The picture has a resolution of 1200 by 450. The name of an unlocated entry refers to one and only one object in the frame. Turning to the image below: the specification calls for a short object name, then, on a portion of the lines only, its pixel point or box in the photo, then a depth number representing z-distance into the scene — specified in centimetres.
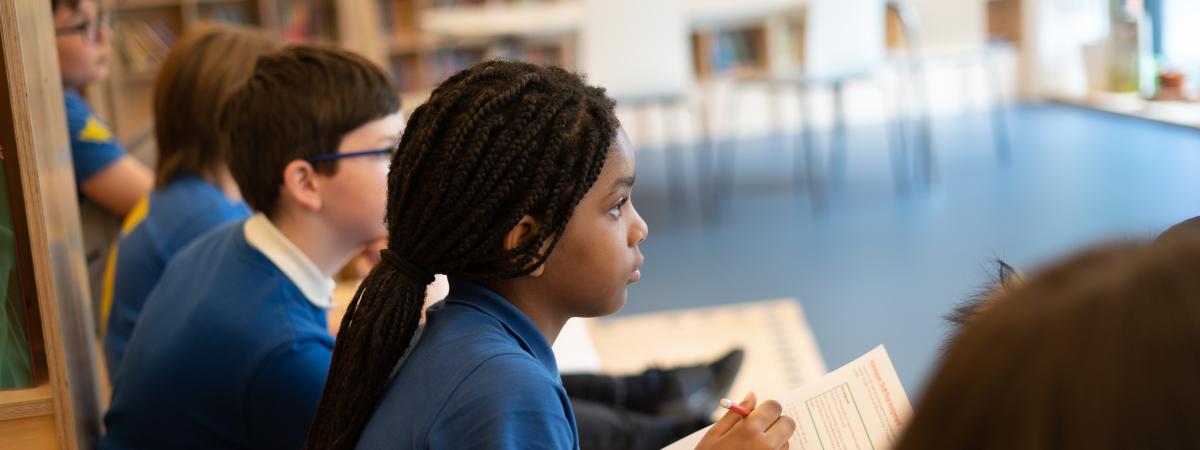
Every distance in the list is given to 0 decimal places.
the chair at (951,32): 568
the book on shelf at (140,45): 627
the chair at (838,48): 488
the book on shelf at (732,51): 722
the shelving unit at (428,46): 709
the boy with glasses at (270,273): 138
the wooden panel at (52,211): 121
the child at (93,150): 250
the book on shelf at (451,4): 718
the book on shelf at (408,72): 734
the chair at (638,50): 485
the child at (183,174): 205
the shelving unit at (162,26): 627
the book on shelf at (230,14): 653
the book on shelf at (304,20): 675
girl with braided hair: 98
